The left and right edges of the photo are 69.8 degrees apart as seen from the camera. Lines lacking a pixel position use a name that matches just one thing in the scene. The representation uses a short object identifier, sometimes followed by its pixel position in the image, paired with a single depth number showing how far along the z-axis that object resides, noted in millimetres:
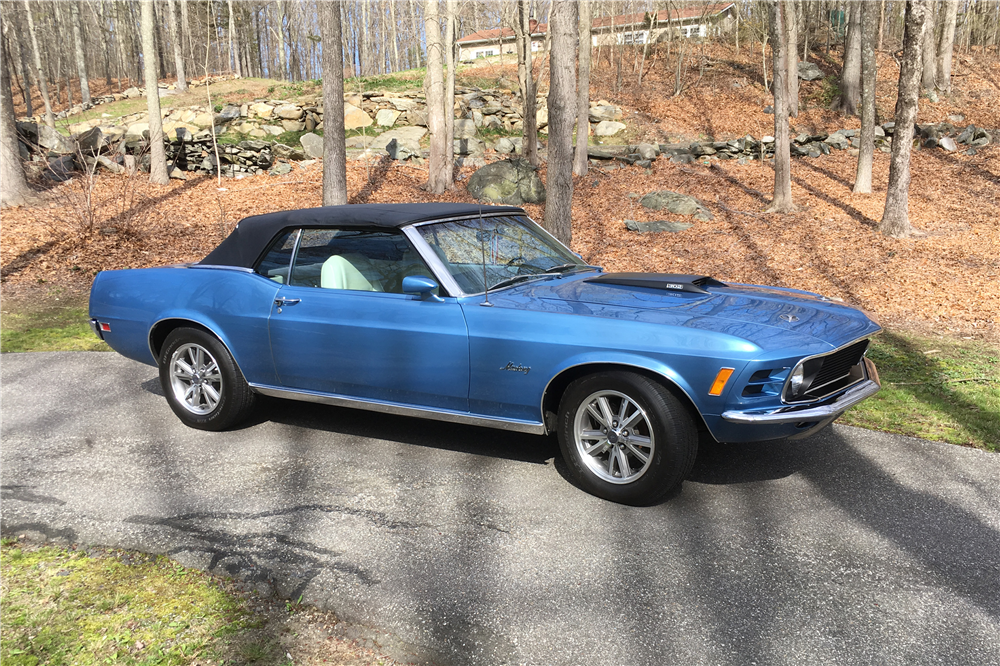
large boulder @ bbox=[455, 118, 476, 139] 22969
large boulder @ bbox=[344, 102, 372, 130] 23156
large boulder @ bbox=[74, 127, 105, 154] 18516
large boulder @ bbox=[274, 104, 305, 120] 22891
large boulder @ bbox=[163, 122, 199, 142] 19500
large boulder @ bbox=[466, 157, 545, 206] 16938
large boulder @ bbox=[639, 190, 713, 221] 15531
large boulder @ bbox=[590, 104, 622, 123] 24188
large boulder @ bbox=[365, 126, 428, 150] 21641
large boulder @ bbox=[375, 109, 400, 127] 23656
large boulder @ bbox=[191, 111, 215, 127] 22002
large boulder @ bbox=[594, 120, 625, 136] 23469
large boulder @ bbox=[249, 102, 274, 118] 23062
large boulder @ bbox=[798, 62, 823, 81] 26047
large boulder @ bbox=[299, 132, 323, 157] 21172
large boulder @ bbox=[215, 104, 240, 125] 22562
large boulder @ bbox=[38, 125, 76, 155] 18594
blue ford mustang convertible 3635
